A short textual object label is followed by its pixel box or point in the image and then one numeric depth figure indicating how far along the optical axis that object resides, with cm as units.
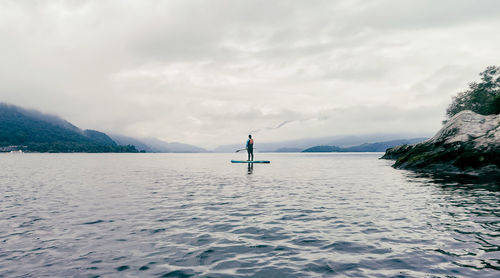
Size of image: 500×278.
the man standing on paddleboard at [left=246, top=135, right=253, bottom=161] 5253
